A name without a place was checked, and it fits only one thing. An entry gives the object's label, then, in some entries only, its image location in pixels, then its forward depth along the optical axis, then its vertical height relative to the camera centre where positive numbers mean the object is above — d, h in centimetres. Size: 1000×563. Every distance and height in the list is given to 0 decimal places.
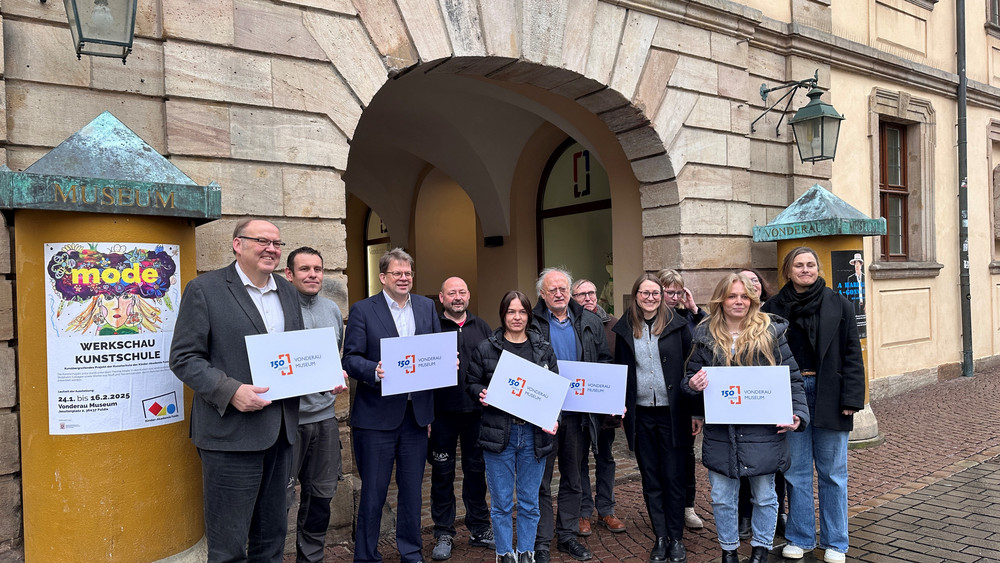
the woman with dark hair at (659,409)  425 -79
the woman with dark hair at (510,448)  396 -92
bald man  453 -101
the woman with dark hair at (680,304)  475 -18
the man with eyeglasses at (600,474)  477 -133
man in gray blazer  305 -48
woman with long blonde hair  384 -83
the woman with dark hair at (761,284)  414 -6
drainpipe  1064 +100
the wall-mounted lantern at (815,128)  734 +149
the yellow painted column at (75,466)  322 -80
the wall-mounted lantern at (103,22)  375 +140
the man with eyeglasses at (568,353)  434 -46
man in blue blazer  397 -75
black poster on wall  678 +1
